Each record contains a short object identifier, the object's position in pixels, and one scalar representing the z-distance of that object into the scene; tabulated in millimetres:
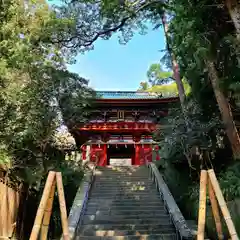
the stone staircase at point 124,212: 5552
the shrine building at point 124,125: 14850
